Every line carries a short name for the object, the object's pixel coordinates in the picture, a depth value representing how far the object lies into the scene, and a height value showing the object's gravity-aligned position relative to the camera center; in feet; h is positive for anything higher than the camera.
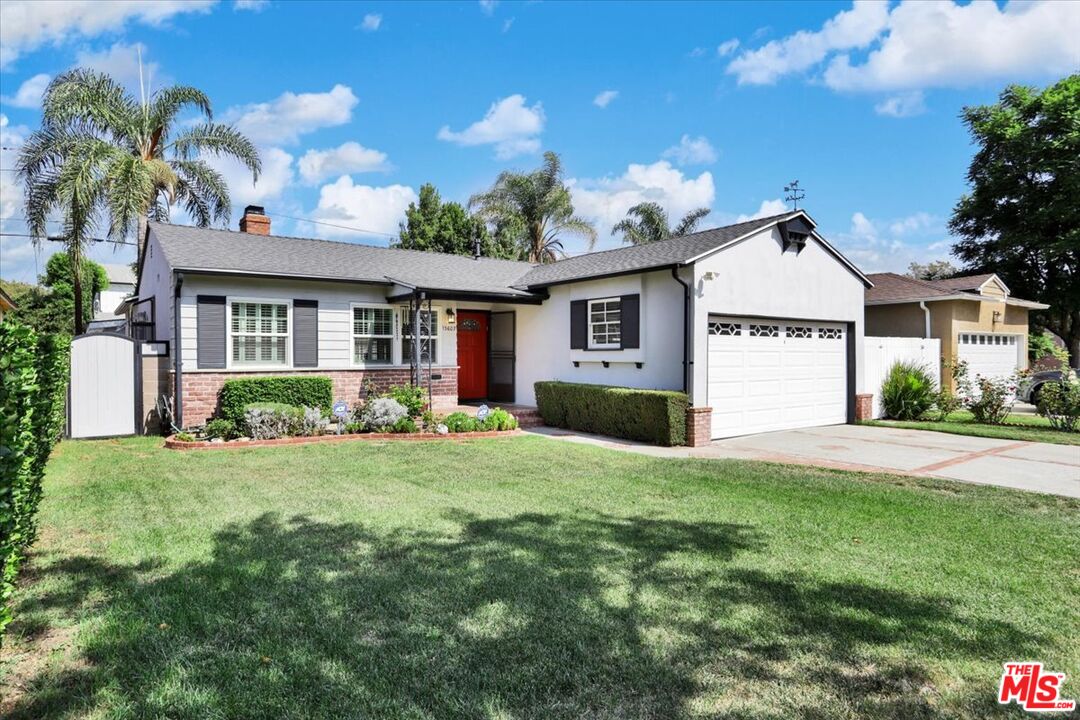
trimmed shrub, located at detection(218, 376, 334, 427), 36.60 -2.35
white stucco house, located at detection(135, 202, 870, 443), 36.91 +2.58
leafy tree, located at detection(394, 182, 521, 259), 99.50 +20.87
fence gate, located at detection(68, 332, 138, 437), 35.65 -1.86
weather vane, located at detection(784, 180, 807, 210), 39.17 +10.43
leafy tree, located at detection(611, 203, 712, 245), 91.66 +20.03
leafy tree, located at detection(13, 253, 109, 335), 83.35 +7.62
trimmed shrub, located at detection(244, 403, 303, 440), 33.45 -3.64
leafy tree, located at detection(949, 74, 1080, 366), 79.36 +22.00
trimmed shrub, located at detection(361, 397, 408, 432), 36.35 -3.58
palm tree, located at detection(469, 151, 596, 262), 90.43 +22.62
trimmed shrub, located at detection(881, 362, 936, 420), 46.24 -3.14
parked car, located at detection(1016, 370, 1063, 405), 49.90 -2.66
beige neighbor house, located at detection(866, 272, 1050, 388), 55.47 +3.45
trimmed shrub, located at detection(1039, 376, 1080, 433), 39.11 -3.25
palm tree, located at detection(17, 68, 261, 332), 50.11 +18.05
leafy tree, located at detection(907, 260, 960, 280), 142.91 +21.33
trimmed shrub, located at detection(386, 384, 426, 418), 38.65 -2.72
